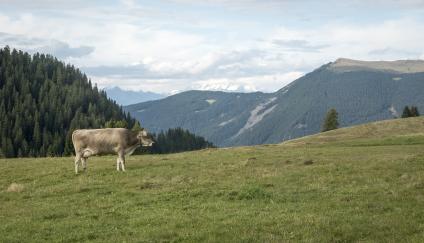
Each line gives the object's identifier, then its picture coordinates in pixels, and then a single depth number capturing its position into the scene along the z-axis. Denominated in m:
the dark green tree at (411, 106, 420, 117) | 133.74
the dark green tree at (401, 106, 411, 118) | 135.25
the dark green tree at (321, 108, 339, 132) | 125.06
